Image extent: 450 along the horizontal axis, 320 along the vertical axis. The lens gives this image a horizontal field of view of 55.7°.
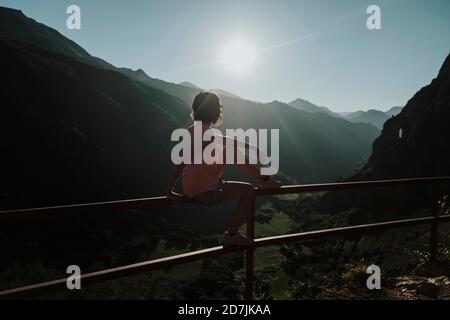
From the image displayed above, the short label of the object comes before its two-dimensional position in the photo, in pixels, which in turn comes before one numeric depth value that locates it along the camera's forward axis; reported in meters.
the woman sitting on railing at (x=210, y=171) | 3.70
